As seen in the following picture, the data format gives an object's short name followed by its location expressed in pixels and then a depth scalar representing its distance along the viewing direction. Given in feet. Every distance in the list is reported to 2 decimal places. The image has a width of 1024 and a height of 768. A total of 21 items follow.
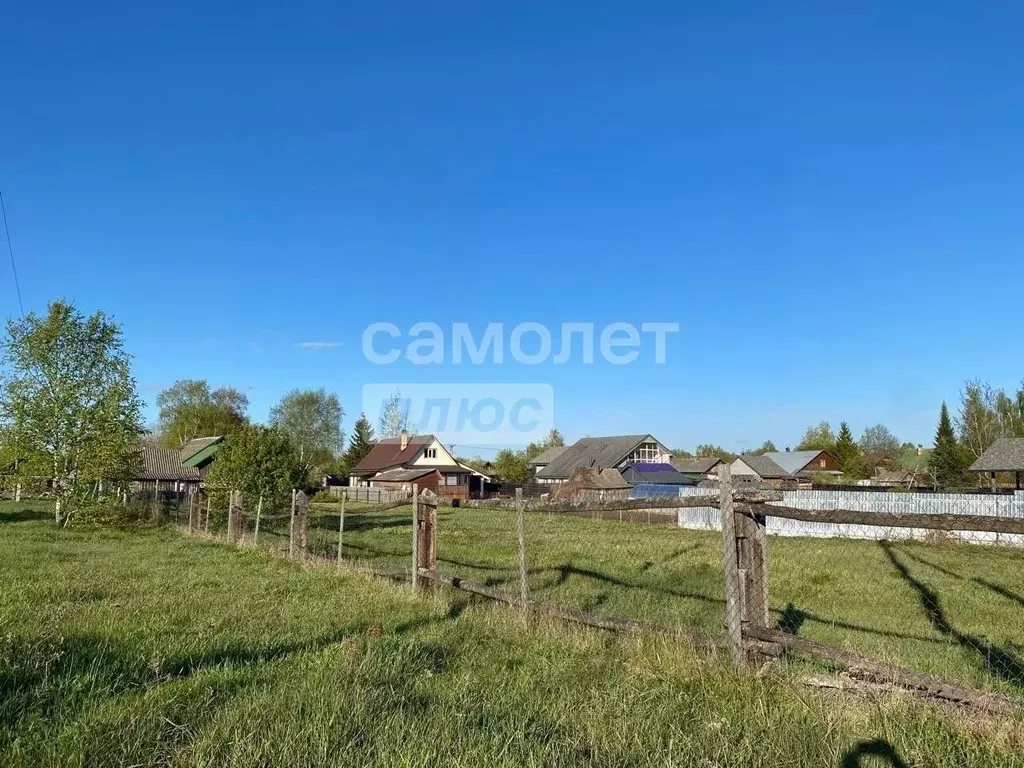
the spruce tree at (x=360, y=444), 268.21
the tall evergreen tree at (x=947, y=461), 181.16
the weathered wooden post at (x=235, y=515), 58.95
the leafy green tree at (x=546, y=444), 375.04
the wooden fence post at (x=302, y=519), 44.93
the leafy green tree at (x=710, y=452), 350.99
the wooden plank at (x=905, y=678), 13.29
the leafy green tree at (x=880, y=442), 382.22
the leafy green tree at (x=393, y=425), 299.34
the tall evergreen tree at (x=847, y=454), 254.27
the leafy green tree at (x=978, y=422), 206.80
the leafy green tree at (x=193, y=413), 256.52
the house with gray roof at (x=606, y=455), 222.07
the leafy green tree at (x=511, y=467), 240.73
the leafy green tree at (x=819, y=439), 305.14
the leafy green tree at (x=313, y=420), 271.08
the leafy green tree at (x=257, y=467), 75.25
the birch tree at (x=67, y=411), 77.25
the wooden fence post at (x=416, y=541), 31.12
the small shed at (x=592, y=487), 162.31
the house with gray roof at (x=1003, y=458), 108.82
